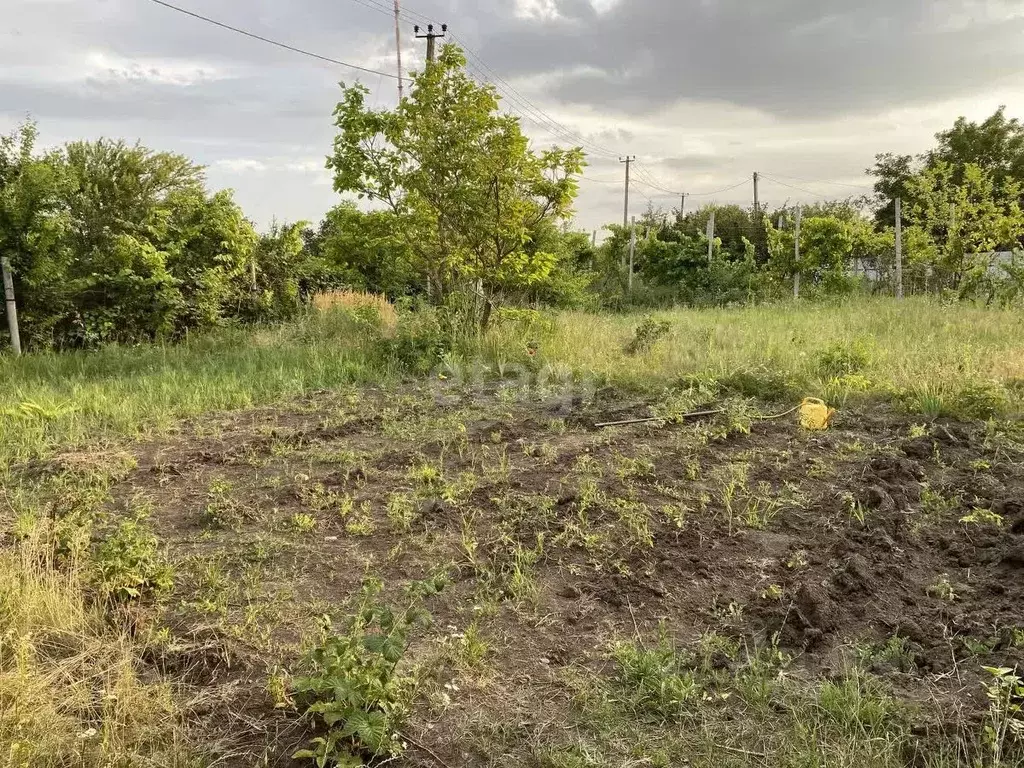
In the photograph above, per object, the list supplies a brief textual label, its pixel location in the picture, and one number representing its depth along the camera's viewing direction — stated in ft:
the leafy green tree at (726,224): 89.15
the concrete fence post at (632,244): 63.04
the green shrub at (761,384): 19.20
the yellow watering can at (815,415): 16.24
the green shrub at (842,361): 20.04
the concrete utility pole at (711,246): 59.31
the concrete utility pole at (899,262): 48.26
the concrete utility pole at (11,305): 26.06
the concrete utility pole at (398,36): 55.62
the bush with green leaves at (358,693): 6.21
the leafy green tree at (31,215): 25.20
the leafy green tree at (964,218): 44.21
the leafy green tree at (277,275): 36.22
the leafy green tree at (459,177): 26.37
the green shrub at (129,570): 9.00
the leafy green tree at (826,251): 51.01
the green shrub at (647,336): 25.40
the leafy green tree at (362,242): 28.30
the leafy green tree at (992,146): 70.95
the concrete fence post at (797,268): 53.80
